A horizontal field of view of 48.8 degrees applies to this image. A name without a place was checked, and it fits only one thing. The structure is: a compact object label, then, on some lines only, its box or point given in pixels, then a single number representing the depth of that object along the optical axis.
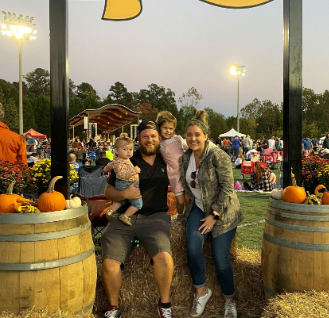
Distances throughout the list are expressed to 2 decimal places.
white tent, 35.06
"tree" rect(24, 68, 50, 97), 91.12
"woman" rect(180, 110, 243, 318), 3.25
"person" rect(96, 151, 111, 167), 10.06
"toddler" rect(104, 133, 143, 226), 3.32
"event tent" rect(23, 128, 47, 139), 37.68
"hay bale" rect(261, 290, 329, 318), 2.44
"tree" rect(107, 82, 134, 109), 86.25
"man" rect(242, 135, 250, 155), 22.94
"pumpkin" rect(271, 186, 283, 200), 3.16
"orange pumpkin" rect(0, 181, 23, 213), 2.71
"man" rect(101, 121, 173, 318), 3.03
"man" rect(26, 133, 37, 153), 14.44
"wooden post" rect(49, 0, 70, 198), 2.99
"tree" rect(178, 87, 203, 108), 74.94
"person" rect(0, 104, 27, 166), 4.69
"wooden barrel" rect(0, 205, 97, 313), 2.40
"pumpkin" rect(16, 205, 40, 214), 2.61
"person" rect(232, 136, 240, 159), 23.00
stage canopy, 27.58
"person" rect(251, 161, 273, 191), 10.55
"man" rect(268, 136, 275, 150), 24.17
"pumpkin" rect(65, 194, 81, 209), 2.79
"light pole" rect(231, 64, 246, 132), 41.19
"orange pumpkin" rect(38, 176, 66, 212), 2.69
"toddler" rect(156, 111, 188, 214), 3.68
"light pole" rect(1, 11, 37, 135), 27.09
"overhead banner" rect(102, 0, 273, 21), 4.00
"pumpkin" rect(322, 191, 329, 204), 2.98
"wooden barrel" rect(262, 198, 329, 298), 2.77
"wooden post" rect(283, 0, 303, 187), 3.30
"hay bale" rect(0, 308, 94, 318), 2.35
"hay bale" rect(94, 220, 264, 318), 3.39
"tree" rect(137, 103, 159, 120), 75.20
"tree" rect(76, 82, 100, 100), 91.81
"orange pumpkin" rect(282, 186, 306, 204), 3.01
